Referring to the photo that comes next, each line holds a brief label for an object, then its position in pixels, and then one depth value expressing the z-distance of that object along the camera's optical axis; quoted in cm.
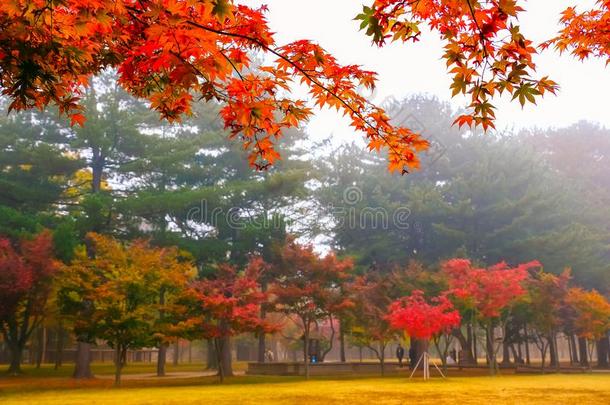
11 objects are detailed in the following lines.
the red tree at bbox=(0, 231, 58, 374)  1847
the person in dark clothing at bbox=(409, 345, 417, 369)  2980
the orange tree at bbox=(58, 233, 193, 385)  1781
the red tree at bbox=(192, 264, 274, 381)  1927
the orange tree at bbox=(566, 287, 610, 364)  2529
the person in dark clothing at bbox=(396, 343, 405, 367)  3165
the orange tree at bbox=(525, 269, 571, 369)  2558
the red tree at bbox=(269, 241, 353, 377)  2183
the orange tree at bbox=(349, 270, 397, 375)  2320
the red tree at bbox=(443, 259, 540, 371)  2250
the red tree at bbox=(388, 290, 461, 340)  2111
